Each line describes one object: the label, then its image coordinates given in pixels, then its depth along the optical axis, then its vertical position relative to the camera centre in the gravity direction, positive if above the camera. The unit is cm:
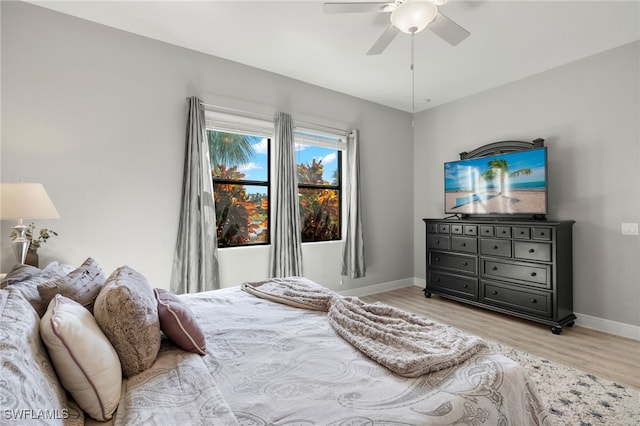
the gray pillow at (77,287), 123 -29
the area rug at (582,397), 180 -116
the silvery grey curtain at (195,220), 303 -1
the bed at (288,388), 88 -57
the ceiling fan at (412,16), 198 +136
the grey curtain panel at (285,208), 361 +12
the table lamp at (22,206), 197 +9
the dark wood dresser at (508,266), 315 -55
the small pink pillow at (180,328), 129 -46
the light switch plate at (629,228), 299 -10
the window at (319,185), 406 +46
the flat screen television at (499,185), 337 +41
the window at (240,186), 344 +38
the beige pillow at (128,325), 112 -40
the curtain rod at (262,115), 323 +119
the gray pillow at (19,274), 138 -27
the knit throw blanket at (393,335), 115 -52
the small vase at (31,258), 222 -29
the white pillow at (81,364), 92 -44
